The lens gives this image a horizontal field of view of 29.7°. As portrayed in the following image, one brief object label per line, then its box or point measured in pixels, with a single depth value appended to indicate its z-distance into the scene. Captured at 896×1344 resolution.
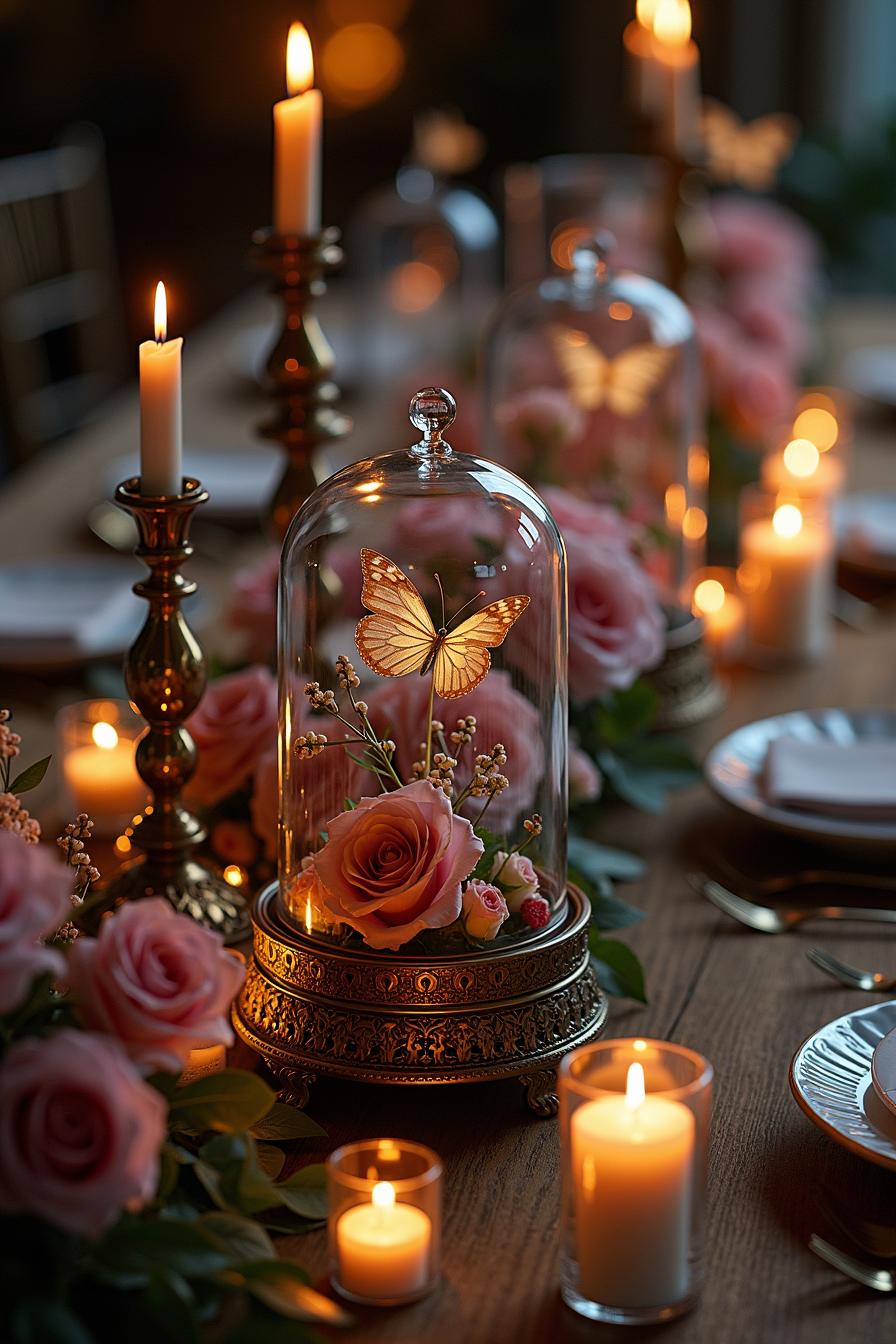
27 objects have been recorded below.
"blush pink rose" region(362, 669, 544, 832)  1.06
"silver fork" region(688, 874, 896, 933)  1.26
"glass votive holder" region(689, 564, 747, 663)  1.84
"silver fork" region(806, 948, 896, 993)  1.15
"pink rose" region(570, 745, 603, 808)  1.27
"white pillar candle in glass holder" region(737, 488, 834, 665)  1.85
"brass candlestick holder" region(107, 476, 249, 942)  1.05
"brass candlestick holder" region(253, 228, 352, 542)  1.40
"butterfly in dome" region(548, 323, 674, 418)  1.82
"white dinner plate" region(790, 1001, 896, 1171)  0.91
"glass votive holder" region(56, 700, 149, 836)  1.42
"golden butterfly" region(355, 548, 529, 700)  0.99
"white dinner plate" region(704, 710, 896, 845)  1.34
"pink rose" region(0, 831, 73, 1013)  0.69
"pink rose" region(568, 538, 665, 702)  1.31
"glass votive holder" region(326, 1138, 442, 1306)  0.81
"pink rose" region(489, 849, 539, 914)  1.00
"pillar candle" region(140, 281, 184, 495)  1.03
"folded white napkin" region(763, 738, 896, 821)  1.37
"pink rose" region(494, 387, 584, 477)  1.74
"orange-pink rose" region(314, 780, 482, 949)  0.92
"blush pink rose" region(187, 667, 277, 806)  1.21
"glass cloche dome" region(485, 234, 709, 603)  1.76
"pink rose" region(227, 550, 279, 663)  1.42
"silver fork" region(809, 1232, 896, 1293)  0.84
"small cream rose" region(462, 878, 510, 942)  0.96
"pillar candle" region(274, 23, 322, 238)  1.37
